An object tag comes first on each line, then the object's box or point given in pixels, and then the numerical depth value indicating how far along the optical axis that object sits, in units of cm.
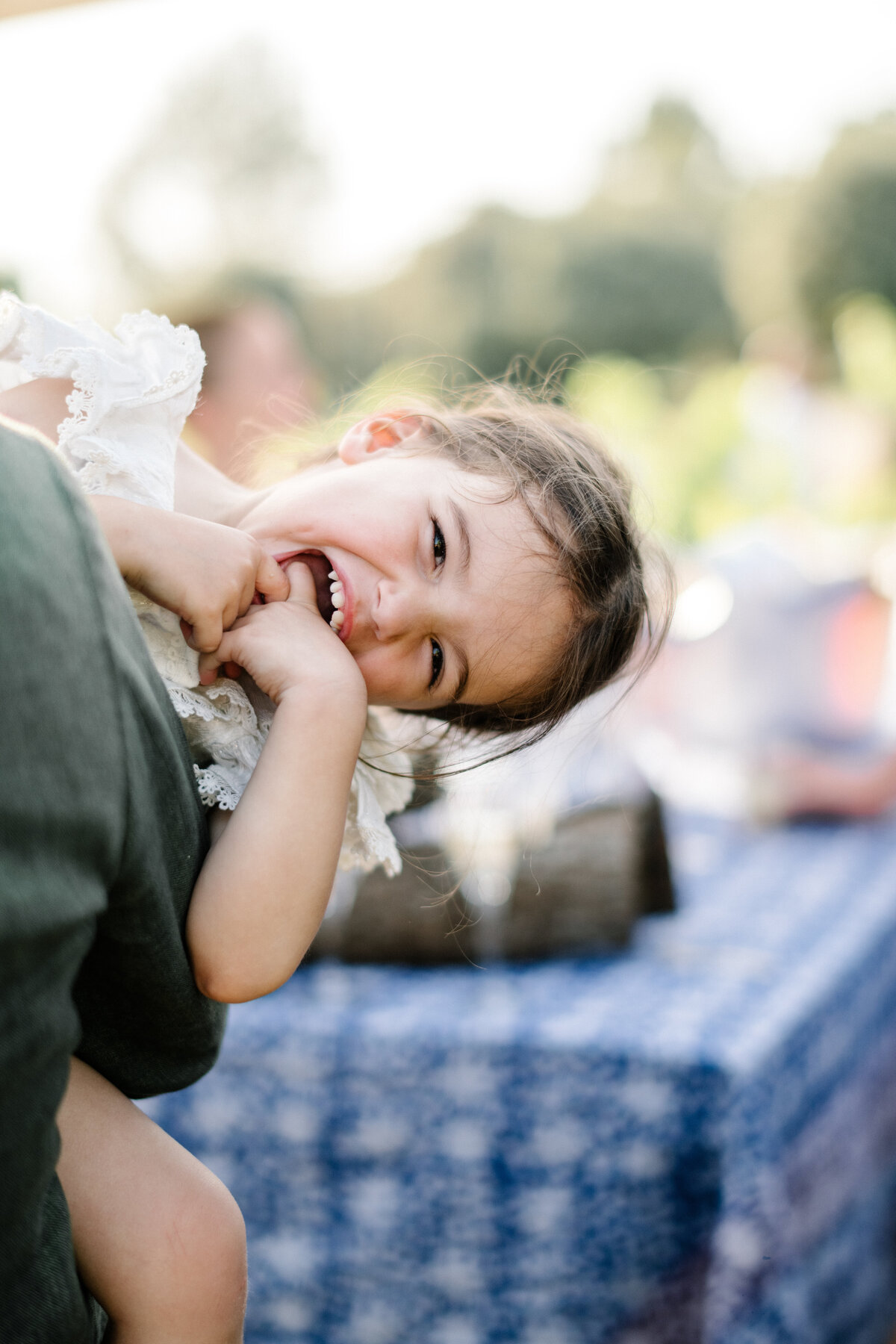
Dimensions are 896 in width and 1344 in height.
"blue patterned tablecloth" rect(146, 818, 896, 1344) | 175
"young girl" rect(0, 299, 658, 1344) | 78
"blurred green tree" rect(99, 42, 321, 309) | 2153
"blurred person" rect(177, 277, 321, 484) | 366
